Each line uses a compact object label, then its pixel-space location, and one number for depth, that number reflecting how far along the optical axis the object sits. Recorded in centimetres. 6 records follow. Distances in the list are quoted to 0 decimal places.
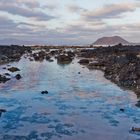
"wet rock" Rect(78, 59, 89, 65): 3391
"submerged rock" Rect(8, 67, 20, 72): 2611
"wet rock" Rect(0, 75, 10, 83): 2023
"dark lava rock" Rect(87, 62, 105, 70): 2934
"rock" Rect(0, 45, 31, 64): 3691
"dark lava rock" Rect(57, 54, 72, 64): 3597
